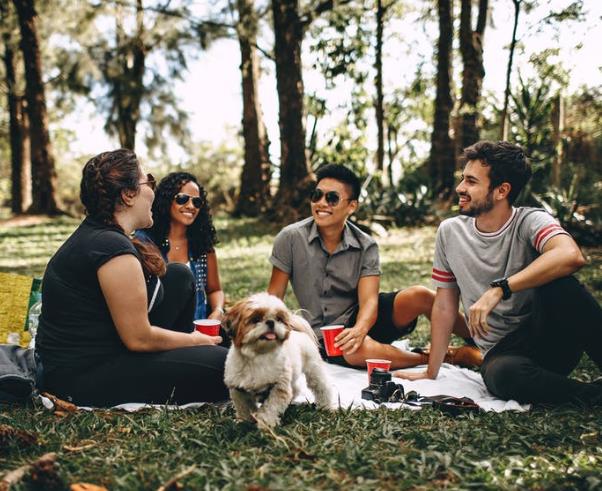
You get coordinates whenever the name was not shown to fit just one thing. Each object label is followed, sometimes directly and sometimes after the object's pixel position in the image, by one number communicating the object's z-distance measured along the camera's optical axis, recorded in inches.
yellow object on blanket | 180.5
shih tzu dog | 122.4
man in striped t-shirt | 140.7
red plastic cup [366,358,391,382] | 158.6
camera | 151.7
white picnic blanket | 144.6
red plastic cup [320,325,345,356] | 160.4
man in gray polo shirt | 183.9
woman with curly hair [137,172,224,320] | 194.4
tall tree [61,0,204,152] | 759.8
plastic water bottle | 182.7
